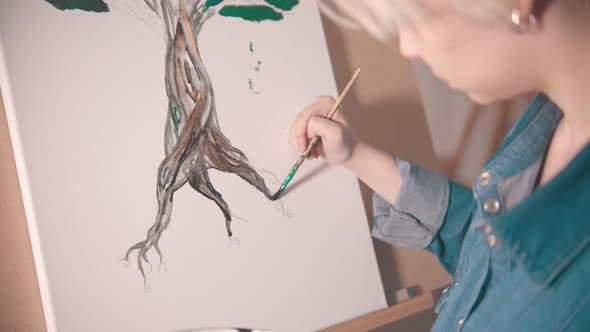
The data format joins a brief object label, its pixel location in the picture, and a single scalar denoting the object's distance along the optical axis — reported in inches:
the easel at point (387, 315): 32.5
